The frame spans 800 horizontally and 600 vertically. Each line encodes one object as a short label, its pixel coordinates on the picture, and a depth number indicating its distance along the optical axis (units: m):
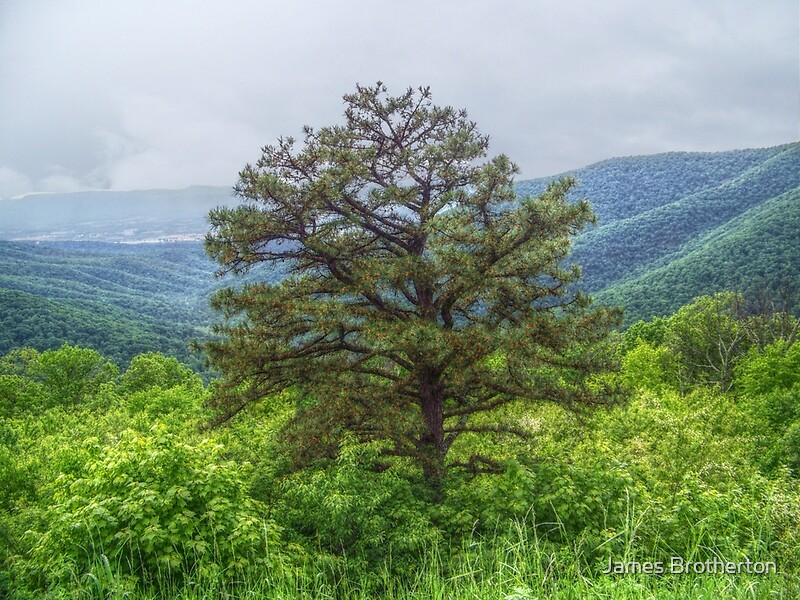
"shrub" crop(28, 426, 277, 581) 6.15
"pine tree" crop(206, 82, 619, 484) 11.54
